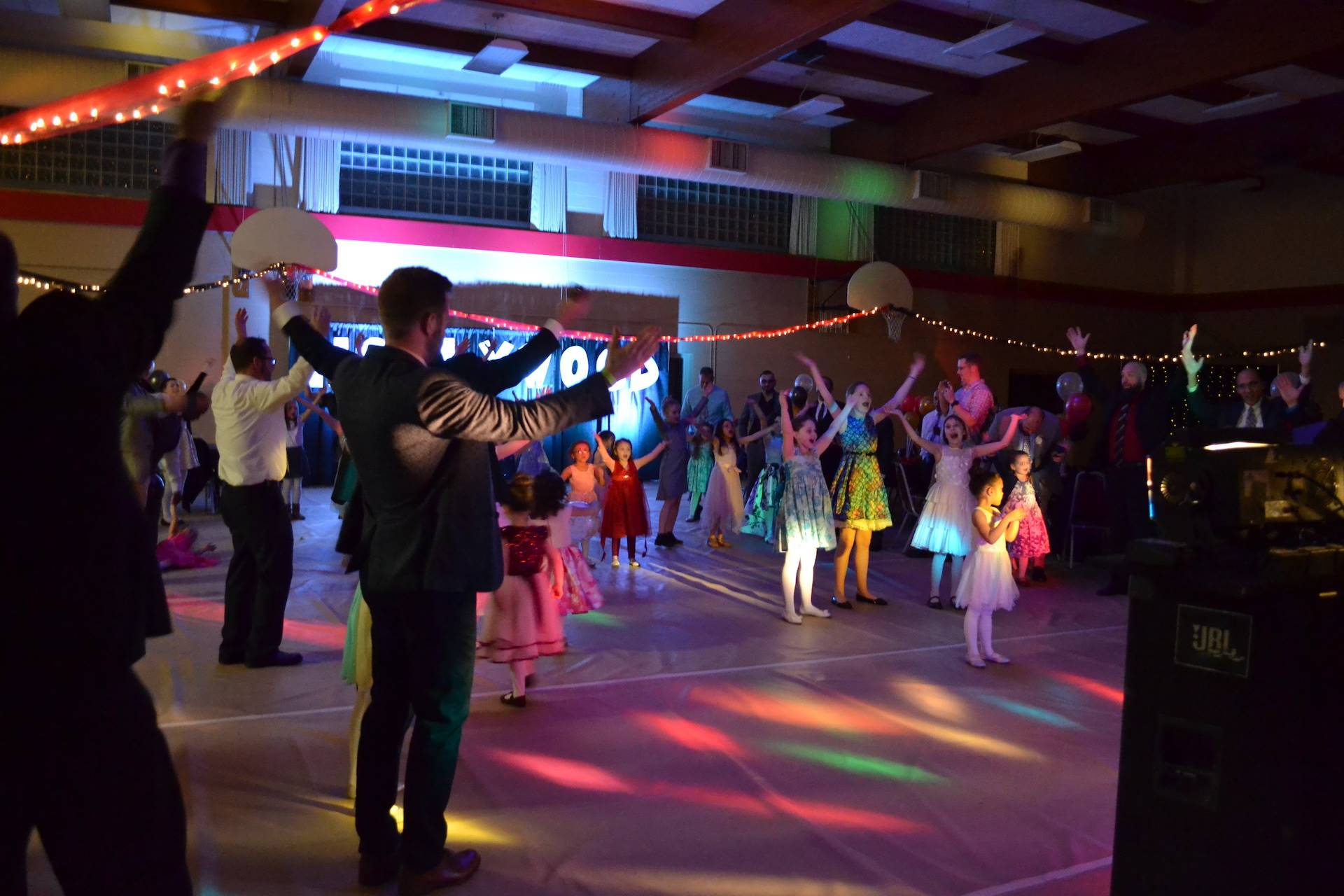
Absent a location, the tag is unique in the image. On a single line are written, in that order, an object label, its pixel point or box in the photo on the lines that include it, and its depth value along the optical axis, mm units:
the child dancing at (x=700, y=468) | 10477
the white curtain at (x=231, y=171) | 11734
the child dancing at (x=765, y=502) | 8664
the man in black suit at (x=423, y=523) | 2510
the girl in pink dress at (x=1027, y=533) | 7660
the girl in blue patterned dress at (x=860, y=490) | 6758
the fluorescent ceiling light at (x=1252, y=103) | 11789
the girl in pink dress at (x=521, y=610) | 4449
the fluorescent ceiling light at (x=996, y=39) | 9281
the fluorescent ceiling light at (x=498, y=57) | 11453
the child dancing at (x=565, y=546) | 4836
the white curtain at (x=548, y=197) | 13617
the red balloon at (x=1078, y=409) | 9289
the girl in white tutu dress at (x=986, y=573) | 5375
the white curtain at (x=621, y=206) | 13977
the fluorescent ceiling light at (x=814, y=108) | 12641
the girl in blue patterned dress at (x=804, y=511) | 6336
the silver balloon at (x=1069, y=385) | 10391
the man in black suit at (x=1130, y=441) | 7609
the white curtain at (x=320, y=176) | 12203
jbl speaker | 2256
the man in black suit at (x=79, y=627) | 1459
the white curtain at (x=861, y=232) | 15703
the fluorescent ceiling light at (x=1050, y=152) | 12836
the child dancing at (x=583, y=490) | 7598
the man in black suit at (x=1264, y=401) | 7402
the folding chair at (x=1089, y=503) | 9023
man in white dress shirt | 4789
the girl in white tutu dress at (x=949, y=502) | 6668
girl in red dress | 8328
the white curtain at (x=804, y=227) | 15328
